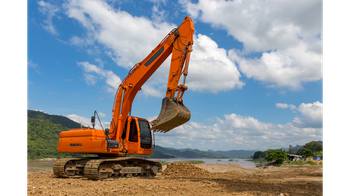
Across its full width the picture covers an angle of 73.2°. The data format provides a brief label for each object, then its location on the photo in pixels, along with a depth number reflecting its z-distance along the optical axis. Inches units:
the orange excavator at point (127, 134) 387.9
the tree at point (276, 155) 973.2
